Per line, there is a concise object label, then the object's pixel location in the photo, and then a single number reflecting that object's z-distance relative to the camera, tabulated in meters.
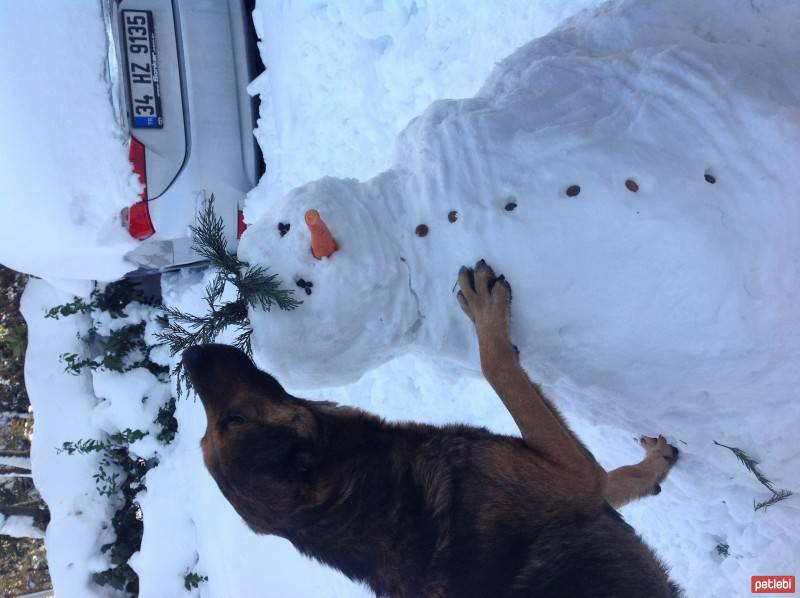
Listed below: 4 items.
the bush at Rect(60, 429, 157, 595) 5.41
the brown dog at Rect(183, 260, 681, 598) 2.06
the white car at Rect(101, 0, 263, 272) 3.42
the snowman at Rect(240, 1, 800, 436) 1.83
